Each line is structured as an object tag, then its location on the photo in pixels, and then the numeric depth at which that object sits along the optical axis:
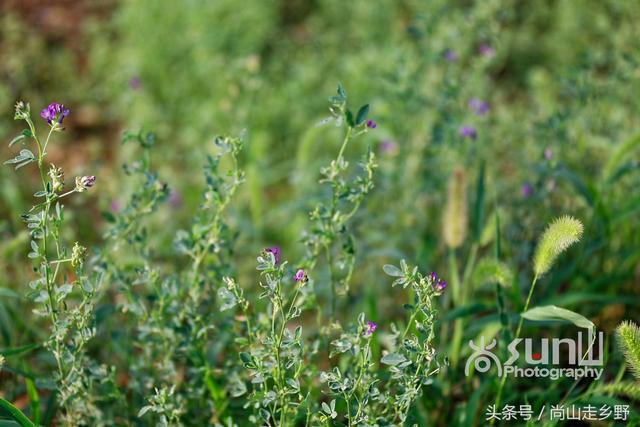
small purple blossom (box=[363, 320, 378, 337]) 1.24
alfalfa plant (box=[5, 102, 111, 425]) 1.23
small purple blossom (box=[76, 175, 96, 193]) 1.22
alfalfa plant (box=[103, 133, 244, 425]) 1.31
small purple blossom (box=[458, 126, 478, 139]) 1.53
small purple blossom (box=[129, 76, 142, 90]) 1.91
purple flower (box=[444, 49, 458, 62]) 1.59
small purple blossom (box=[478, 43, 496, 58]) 1.58
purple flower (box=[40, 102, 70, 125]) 1.23
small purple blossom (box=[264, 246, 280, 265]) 1.23
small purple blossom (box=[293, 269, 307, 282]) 1.23
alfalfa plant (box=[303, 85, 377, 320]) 1.28
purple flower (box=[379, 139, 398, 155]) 1.66
